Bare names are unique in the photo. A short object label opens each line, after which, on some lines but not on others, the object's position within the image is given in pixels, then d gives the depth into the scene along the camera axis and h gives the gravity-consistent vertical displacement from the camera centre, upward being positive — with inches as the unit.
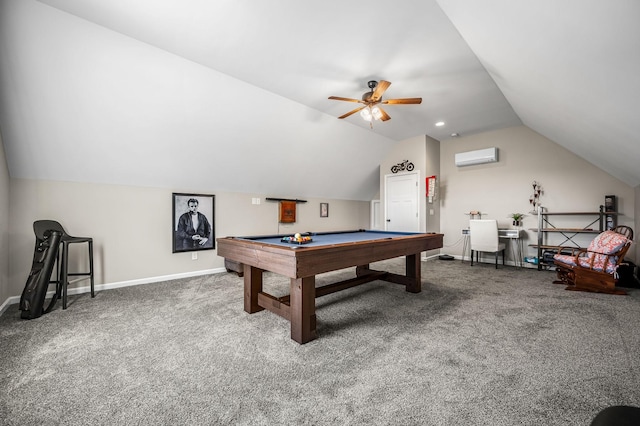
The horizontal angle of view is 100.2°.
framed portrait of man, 170.1 -7.8
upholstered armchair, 135.3 -28.8
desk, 202.1 -24.1
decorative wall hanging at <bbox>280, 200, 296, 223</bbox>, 222.1 -0.3
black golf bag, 104.0 -26.6
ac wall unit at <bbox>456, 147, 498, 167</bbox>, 215.5 +44.8
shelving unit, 178.1 -12.9
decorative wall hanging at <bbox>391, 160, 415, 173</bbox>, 241.3 +40.6
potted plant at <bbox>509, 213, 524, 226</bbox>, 208.2 -5.8
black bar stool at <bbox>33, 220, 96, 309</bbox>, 116.3 -17.5
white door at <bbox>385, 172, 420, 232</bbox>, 237.8 +7.2
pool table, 83.0 -18.0
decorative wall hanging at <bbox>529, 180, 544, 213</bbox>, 203.0 +11.9
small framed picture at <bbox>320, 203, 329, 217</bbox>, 255.4 +1.1
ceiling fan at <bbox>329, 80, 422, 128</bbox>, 124.9 +52.6
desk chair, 197.0 -19.4
